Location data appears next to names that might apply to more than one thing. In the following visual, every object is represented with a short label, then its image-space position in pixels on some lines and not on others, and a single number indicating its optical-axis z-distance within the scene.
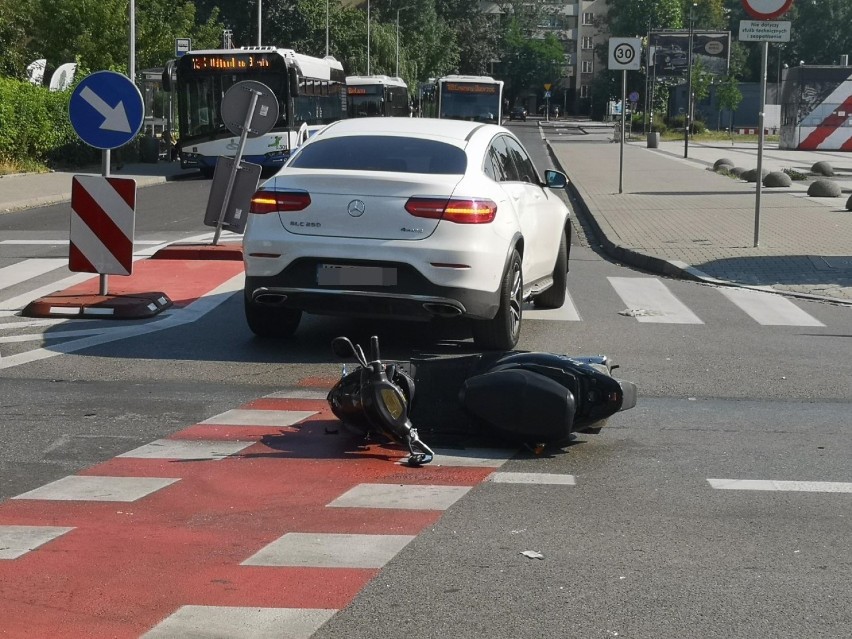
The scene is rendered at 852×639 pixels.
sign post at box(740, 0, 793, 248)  16.80
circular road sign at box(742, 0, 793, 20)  16.80
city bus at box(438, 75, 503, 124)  56.81
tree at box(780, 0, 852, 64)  133.00
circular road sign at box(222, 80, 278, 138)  15.34
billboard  85.25
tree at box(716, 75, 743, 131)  89.38
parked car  9.30
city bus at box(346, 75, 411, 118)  61.94
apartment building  165.75
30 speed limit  26.58
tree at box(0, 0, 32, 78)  47.00
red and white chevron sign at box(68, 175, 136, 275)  11.39
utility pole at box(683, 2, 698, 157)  48.78
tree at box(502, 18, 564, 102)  154.62
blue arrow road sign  11.71
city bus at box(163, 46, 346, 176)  33.97
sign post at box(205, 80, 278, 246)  15.35
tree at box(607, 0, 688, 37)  121.75
